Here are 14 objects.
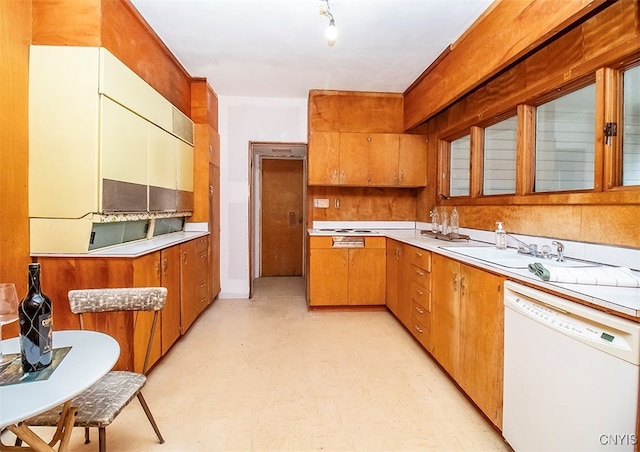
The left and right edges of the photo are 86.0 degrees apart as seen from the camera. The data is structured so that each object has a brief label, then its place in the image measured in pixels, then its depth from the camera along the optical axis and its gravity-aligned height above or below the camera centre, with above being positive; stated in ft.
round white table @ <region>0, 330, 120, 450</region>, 2.79 -1.56
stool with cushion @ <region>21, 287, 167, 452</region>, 4.44 -2.58
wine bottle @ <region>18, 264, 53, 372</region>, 3.38 -1.16
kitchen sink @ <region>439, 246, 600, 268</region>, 6.40 -0.81
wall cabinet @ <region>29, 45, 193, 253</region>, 6.95 +1.45
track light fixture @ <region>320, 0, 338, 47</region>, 7.69 +4.23
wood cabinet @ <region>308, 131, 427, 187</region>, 14.05 +2.43
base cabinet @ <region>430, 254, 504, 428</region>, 6.03 -2.26
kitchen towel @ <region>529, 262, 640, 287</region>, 4.61 -0.77
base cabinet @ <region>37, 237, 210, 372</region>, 7.02 -1.47
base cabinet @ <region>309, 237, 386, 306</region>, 13.44 -2.14
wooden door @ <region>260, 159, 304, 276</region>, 20.67 -0.03
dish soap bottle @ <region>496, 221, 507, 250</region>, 8.56 -0.46
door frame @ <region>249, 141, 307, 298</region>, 15.44 +2.61
